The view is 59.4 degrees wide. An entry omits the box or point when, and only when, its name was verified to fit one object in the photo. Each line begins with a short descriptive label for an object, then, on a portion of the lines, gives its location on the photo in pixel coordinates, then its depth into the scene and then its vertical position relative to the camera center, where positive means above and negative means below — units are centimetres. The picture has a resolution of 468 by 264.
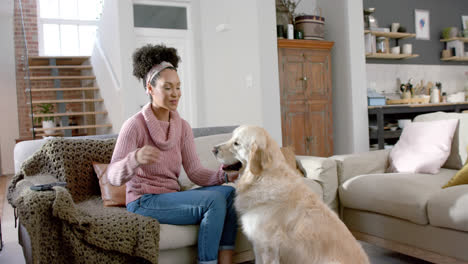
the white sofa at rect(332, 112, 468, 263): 208 -54
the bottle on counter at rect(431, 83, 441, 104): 552 +18
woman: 193 -26
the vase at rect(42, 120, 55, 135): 643 +2
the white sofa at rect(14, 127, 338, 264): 196 -46
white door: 581 +100
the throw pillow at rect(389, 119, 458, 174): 272 -26
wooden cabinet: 448 +22
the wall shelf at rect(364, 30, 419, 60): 532 +82
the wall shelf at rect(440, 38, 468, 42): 606 +102
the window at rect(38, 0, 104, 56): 831 +204
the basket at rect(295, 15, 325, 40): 463 +101
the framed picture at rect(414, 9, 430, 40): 602 +127
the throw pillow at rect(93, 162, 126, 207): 219 -38
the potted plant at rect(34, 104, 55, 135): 652 +12
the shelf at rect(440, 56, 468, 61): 610 +74
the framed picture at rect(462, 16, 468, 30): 638 +135
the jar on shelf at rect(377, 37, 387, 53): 541 +87
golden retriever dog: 164 -40
